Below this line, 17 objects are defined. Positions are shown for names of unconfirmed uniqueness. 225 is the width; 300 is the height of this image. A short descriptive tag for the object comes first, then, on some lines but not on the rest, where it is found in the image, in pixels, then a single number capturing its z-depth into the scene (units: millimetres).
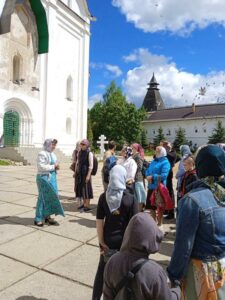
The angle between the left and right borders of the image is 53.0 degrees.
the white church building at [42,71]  15801
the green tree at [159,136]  45519
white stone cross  19441
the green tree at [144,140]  45136
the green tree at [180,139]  43001
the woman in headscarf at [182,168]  4399
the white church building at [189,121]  46191
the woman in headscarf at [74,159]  6319
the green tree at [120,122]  37174
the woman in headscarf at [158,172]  4328
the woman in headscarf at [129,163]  4326
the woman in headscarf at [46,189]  4423
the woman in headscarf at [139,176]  4772
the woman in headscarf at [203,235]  1485
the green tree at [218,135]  39641
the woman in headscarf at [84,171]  5349
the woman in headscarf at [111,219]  2345
